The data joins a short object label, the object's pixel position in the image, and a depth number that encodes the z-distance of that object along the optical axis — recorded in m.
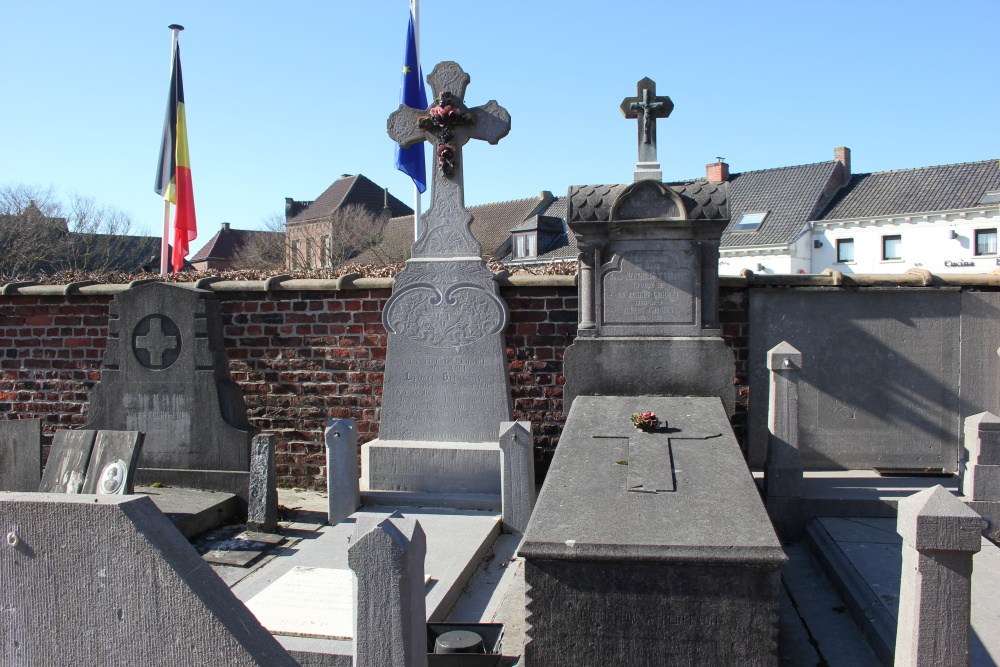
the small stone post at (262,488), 5.48
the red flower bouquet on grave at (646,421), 4.25
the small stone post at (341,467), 5.65
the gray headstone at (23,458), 5.74
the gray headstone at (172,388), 6.04
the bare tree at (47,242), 20.58
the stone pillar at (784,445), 5.09
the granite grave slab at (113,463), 5.26
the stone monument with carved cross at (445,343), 6.11
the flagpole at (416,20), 10.27
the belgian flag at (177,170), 11.59
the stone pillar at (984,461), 4.85
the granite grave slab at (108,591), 1.88
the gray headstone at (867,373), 6.77
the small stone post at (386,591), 2.49
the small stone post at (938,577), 2.40
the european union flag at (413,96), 9.48
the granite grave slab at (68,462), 5.40
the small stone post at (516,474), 5.38
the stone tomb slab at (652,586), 2.96
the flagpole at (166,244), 11.55
